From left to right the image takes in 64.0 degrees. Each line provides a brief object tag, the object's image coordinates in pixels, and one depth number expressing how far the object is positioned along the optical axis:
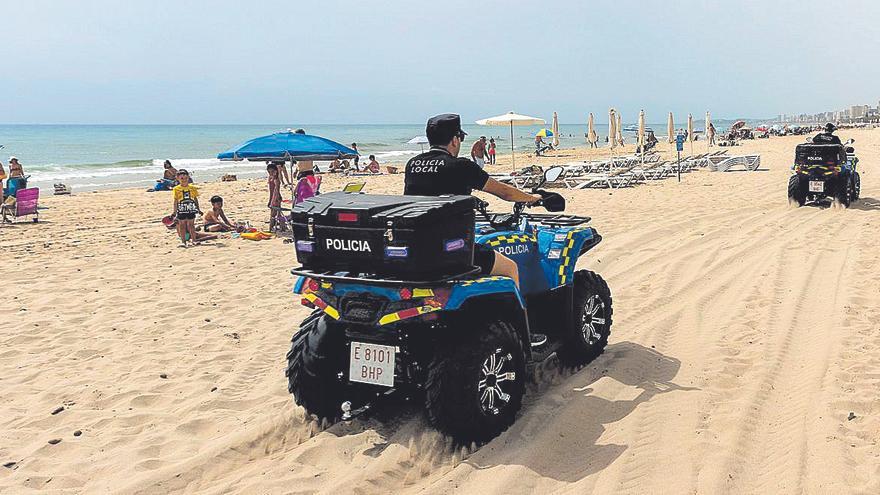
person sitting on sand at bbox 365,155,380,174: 30.42
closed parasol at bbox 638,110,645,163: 25.12
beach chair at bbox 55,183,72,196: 25.28
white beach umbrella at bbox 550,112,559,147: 30.78
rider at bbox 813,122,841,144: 13.50
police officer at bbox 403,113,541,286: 4.21
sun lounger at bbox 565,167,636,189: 18.86
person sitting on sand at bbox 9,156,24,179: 17.02
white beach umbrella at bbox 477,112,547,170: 20.39
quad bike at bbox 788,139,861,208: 12.83
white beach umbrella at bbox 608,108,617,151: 27.13
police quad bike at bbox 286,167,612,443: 3.68
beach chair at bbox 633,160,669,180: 20.64
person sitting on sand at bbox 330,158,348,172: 30.72
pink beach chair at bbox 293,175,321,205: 12.48
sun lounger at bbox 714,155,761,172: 22.11
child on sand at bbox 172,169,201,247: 11.73
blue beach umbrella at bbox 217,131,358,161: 12.52
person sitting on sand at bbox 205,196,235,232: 13.09
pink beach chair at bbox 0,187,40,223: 15.92
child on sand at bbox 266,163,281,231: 12.99
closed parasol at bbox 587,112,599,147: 30.17
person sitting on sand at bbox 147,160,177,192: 24.91
